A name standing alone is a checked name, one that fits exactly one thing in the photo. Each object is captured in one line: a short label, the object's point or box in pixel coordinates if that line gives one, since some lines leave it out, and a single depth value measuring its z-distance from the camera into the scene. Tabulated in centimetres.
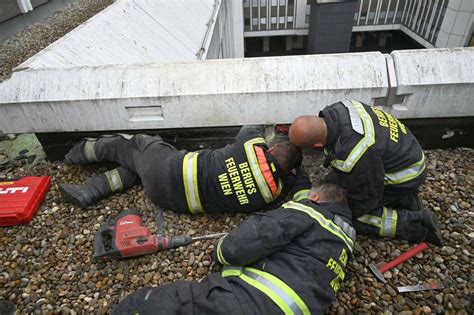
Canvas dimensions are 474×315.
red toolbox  279
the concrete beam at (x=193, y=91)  301
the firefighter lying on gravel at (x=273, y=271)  185
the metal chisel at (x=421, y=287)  224
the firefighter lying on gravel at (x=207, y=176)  261
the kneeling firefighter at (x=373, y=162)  227
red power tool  245
